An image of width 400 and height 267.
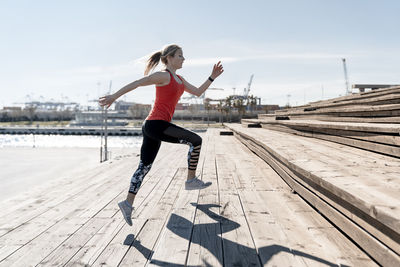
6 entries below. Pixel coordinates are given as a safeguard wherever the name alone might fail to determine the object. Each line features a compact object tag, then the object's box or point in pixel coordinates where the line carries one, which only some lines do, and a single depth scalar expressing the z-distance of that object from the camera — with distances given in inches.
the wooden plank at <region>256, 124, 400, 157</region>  125.2
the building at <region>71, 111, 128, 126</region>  4151.6
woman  107.9
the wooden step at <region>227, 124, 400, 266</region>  65.6
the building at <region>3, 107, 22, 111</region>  6333.7
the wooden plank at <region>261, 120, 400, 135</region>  122.2
